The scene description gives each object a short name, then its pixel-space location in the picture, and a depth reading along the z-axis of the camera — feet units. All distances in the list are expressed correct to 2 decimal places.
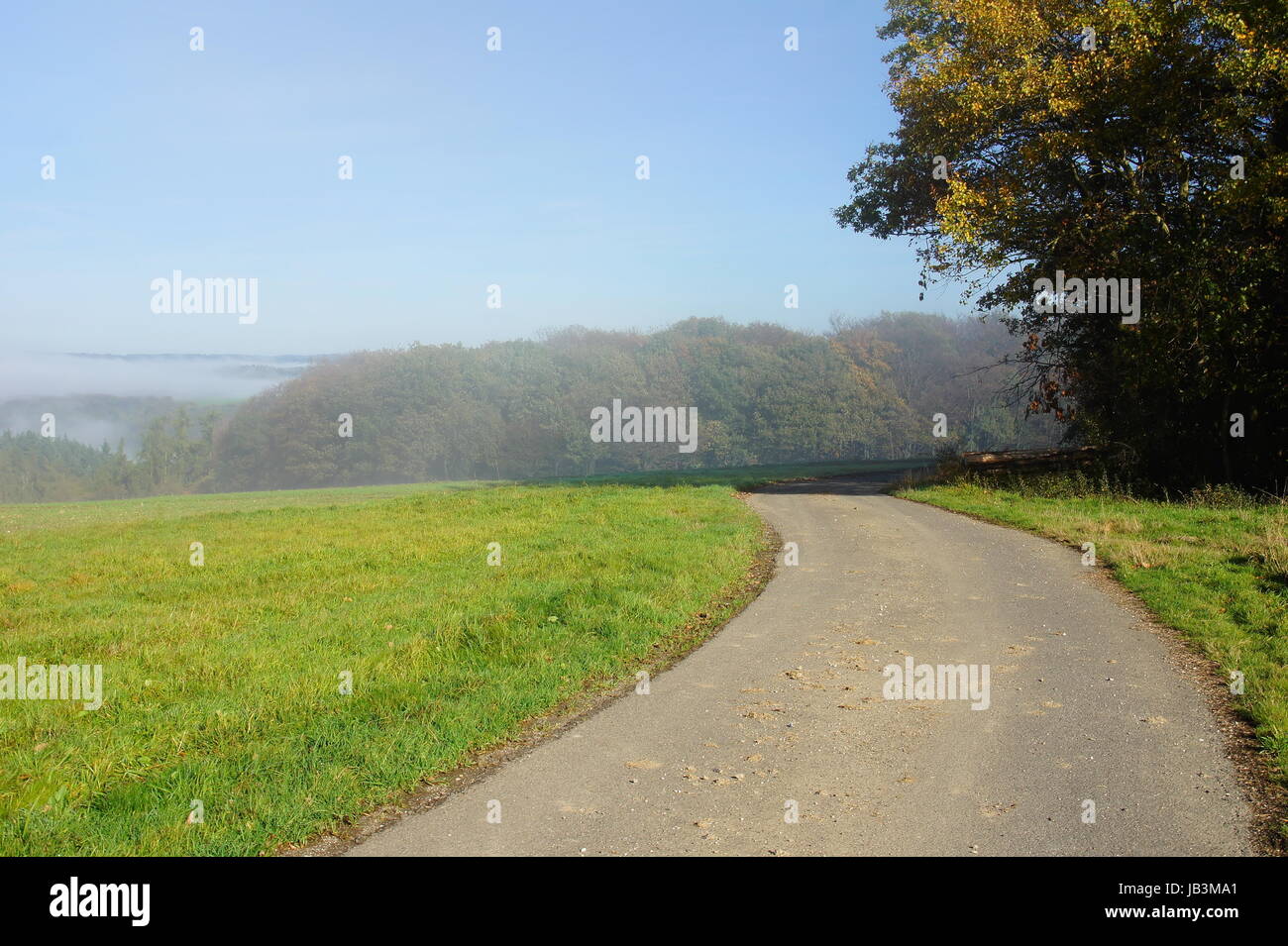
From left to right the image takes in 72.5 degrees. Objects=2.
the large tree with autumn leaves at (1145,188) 64.13
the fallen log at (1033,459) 84.02
